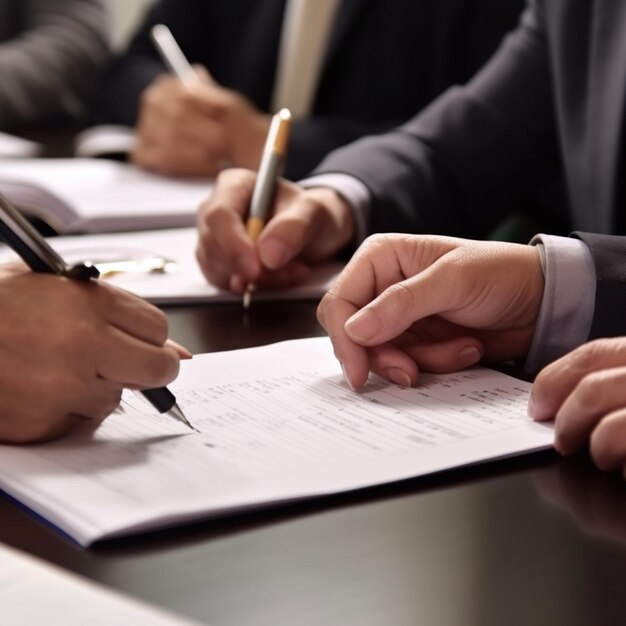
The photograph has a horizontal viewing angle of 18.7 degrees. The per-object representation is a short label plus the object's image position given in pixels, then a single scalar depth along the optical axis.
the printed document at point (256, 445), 0.86
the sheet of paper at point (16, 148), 2.32
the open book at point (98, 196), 1.65
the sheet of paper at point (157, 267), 1.30
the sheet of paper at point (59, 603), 0.75
